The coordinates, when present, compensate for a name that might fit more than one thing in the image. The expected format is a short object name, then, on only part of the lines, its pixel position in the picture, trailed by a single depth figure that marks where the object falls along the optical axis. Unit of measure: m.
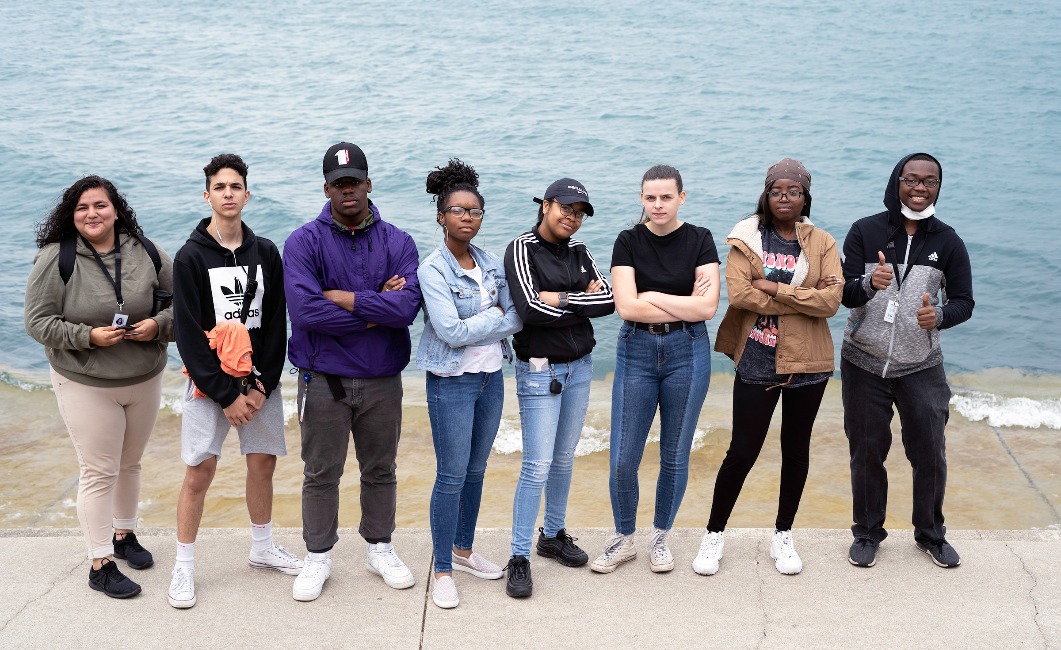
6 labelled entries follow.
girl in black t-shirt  4.33
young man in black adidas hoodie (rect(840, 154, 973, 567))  4.49
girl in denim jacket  4.22
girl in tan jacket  4.34
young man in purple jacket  4.14
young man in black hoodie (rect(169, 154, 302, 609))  4.18
